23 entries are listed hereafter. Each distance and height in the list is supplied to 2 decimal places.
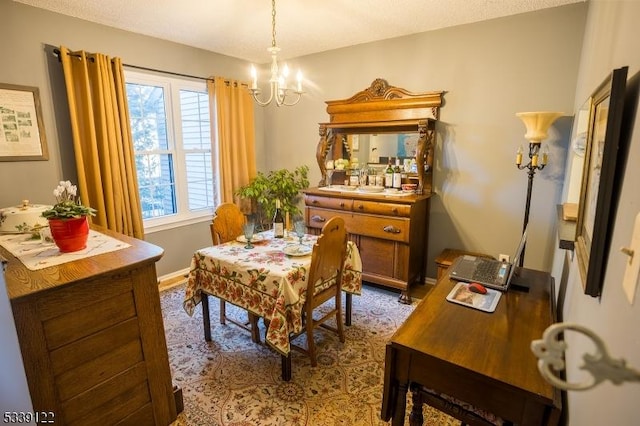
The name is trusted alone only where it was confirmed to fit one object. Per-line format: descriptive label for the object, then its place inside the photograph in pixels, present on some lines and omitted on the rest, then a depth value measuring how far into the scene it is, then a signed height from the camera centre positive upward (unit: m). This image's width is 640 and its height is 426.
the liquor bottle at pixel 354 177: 3.75 -0.22
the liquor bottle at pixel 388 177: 3.49 -0.21
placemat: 1.50 -0.45
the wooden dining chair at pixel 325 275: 1.98 -0.74
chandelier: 2.13 +0.53
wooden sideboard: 2.99 -0.68
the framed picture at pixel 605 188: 0.74 -0.08
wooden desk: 0.97 -0.64
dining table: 1.87 -0.74
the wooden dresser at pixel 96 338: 1.23 -0.74
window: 3.34 +0.12
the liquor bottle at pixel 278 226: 2.57 -0.53
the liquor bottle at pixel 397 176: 3.45 -0.20
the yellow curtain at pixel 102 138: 2.73 +0.19
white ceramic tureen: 1.96 -0.36
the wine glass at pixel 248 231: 2.37 -0.52
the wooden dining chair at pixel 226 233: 2.41 -0.60
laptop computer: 1.51 -0.58
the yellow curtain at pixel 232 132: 3.76 +0.31
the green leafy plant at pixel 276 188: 3.94 -0.36
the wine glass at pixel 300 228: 2.38 -0.50
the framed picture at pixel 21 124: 2.46 +0.27
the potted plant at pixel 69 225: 1.56 -0.31
